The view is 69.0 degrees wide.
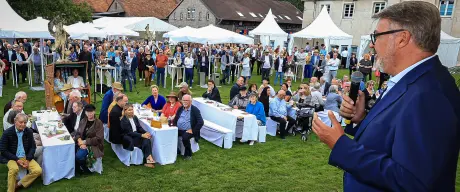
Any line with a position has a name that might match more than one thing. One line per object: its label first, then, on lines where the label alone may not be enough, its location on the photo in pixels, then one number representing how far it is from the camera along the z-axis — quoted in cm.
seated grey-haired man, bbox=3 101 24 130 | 582
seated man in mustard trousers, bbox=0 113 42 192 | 500
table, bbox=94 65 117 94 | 1182
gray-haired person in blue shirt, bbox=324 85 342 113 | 961
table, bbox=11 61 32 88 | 1276
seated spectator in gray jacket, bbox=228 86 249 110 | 910
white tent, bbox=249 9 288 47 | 2094
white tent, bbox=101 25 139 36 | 1837
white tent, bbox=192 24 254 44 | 1334
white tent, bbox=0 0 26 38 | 1073
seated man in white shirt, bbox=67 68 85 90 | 966
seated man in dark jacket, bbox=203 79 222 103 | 966
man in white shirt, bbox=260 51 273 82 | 1538
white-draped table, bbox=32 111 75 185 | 535
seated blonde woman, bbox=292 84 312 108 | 916
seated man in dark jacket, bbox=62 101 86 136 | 636
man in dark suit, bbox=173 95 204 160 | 702
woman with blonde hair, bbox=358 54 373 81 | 1519
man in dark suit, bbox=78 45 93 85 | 1312
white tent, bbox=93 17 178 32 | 2241
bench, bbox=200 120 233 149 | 770
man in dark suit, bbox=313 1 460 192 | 115
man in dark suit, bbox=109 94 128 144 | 626
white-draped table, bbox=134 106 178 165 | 648
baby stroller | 883
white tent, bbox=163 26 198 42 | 1383
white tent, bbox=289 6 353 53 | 1780
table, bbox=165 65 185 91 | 1390
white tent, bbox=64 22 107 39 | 1770
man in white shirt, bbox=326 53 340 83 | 1510
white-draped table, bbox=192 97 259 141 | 797
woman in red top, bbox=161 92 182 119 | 760
